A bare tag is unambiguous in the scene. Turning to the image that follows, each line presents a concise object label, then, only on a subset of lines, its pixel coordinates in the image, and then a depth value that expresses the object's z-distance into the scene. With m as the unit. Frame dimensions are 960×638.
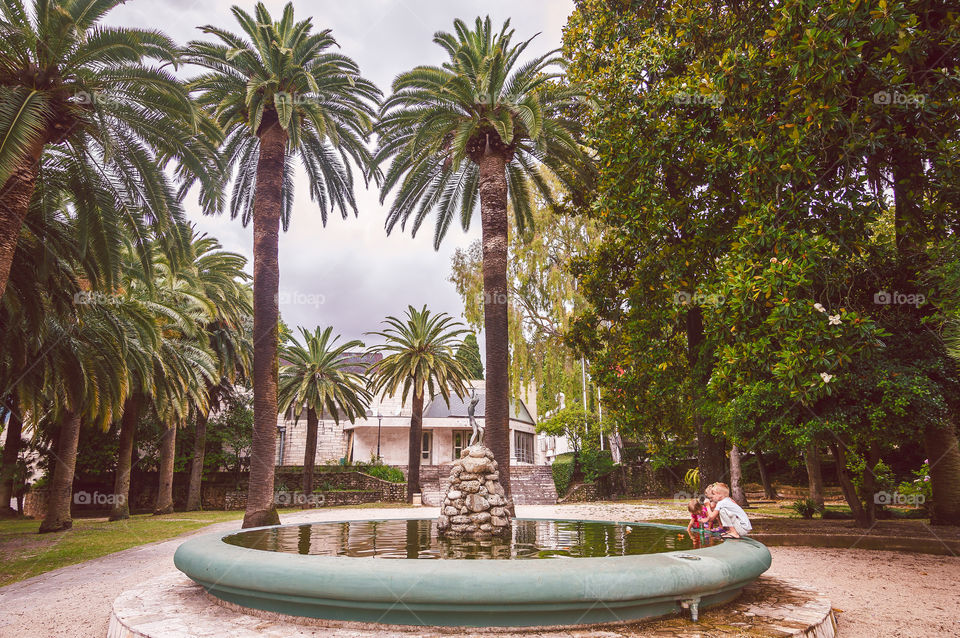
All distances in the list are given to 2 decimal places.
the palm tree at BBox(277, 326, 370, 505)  32.59
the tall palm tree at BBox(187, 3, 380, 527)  14.42
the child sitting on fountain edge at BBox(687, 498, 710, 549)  7.86
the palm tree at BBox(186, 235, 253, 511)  26.83
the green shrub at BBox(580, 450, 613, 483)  35.91
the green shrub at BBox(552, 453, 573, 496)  36.09
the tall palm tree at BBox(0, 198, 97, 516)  13.15
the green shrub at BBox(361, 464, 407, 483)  38.88
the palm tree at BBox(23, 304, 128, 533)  15.75
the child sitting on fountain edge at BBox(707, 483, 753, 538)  7.35
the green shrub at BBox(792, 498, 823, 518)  17.14
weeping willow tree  27.12
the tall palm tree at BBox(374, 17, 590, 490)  15.20
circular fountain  4.74
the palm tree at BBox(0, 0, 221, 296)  10.10
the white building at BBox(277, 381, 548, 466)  44.34
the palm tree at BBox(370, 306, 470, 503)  32.22
